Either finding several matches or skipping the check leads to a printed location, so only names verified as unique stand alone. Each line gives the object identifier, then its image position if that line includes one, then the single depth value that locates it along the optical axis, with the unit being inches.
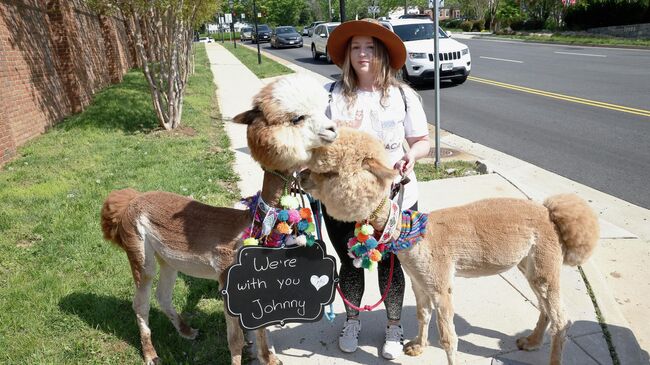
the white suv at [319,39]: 889.4
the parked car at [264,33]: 1689.2
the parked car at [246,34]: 2039.9
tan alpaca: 96.7
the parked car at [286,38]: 1310.3
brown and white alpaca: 79.1
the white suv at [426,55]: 529.7
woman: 104.5
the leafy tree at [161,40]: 348.8
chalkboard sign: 93.7
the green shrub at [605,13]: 1145.4
